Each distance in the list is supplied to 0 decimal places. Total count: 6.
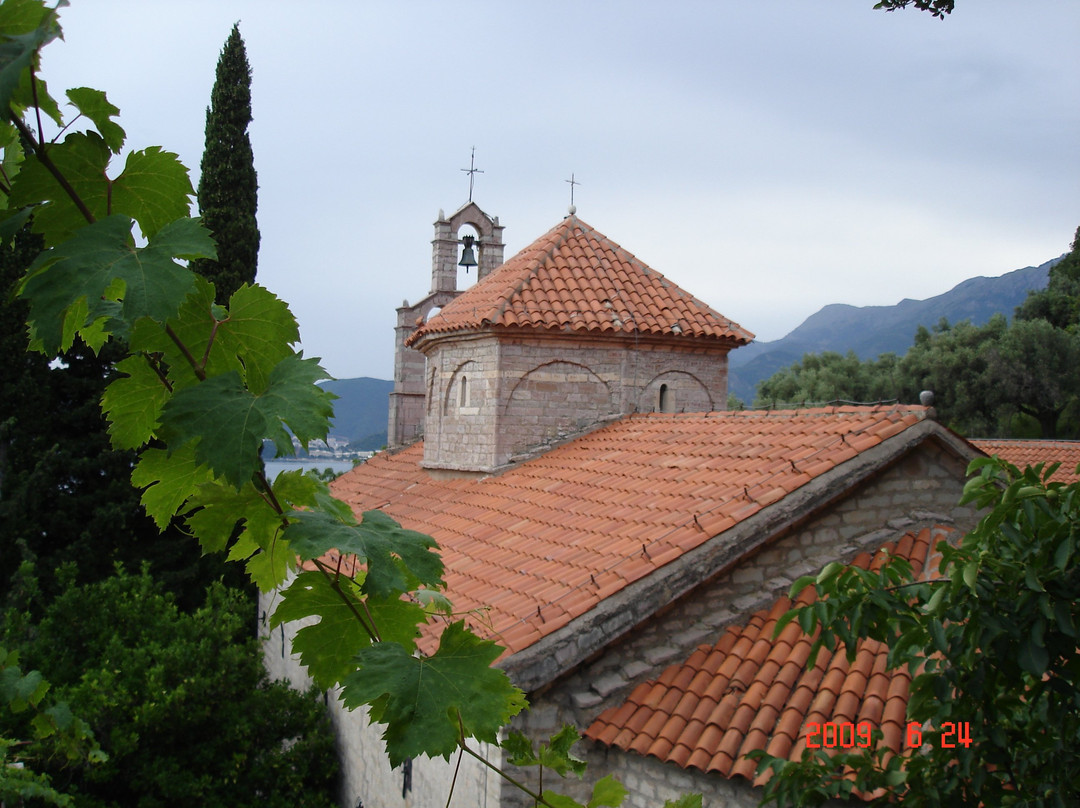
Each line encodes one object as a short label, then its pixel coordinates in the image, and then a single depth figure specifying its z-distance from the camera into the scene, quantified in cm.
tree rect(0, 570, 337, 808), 834
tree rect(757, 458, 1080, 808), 313
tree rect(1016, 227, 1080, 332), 3403
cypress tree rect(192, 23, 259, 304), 1539
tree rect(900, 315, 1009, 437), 3159
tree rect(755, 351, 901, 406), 3625
